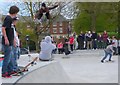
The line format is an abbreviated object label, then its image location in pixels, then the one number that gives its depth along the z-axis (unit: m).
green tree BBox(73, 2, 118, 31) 28.70
